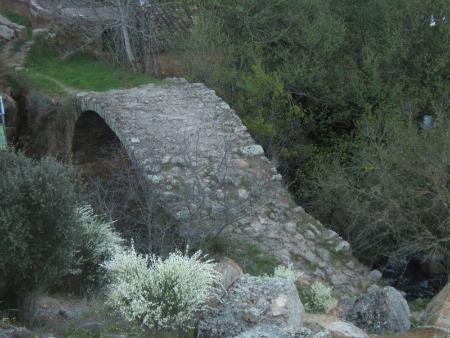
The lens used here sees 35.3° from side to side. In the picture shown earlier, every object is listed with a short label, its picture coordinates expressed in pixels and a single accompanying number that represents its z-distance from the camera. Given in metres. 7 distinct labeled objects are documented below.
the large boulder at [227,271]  6.95
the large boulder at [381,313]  7.15
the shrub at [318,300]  7.92
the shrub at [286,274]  7.63
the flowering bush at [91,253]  8.45
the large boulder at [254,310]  5.48
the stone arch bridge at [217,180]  10.86
